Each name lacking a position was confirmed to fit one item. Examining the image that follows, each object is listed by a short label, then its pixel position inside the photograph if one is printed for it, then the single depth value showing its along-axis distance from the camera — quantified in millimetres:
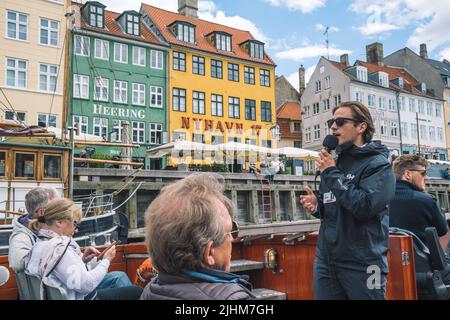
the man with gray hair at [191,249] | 1516
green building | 25453
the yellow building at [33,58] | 22703
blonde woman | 2740
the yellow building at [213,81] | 29375
